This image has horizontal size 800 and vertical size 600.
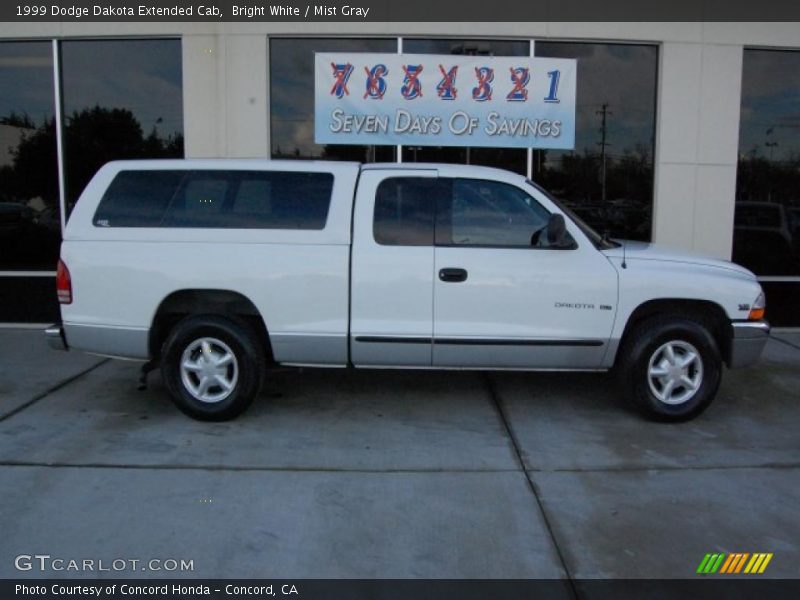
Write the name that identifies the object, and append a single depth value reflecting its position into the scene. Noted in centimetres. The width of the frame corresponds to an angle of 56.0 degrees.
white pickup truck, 556
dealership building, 916
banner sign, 916
